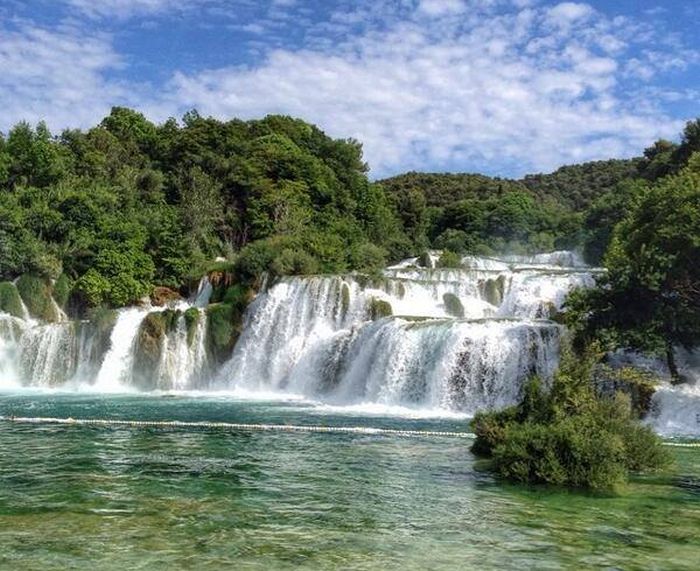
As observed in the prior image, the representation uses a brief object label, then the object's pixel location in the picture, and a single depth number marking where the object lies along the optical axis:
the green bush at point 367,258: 43.09
